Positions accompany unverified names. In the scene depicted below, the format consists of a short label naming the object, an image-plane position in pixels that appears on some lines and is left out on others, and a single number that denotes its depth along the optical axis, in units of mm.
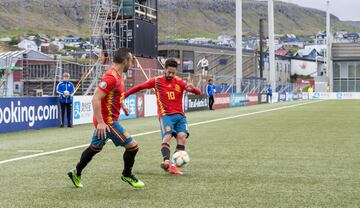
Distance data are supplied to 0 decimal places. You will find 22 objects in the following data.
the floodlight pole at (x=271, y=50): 66062
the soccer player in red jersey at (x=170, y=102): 10078
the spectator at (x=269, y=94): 62700
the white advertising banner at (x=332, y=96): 88750
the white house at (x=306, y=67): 133000
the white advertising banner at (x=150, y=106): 31172
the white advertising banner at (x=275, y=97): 66925
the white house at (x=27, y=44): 117406
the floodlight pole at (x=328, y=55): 93156
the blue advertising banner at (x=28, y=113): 18656
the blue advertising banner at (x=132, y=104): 28175
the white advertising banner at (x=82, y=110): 23359
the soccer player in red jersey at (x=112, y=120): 7668
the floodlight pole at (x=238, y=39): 58125
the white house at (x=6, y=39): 146875
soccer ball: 9648
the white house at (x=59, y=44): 152188
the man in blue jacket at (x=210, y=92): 37812
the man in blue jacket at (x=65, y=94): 21625
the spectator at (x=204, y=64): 51688
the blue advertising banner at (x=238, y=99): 49062
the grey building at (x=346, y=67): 105938
